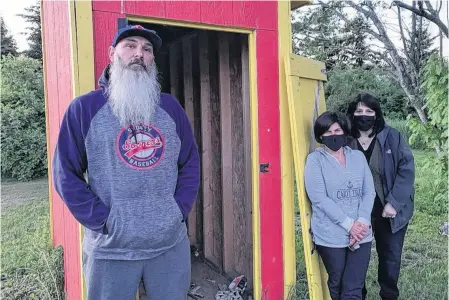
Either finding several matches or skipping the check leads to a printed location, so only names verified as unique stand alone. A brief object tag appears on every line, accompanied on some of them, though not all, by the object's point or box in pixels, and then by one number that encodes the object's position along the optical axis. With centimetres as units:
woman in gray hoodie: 297
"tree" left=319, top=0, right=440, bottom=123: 955
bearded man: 213
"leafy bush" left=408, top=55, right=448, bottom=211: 418
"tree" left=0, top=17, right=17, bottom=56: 1789
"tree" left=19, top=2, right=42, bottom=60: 1888
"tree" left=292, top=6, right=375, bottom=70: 1342
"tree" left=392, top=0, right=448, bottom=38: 575
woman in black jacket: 318
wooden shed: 280
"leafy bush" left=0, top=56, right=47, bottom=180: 1090
